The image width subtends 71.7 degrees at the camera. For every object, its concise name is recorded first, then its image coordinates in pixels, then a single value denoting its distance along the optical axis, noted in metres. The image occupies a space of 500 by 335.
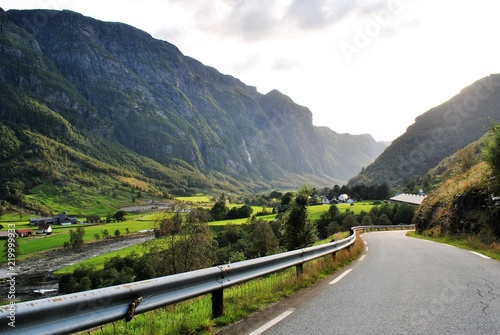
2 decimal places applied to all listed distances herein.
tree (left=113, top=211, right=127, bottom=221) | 126.51
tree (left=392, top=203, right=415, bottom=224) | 84.25
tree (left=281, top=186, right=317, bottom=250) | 27.59
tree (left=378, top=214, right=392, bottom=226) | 81.67
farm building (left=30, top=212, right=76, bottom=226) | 122.21
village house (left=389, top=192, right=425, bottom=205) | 96.88
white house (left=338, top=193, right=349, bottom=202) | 150.25
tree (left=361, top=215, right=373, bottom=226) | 80.75
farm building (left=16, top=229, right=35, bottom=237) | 95.19
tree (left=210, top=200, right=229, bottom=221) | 117.19
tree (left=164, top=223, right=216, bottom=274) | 34.78
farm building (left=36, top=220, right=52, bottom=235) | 98.25
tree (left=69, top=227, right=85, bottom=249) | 81.12
